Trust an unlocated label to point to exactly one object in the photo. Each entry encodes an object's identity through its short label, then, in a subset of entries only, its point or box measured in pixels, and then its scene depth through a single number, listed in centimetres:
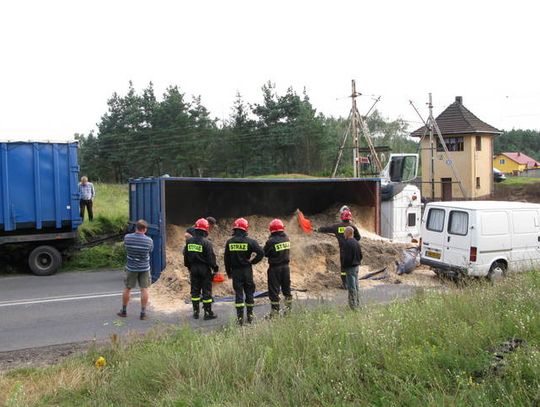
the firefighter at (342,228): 1091
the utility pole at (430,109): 3372
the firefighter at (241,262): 829
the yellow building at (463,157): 4034
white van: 1098
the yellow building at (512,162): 8631
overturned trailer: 1145
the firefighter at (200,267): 868
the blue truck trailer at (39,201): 1240
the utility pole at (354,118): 3388
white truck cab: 1641
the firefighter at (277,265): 836
